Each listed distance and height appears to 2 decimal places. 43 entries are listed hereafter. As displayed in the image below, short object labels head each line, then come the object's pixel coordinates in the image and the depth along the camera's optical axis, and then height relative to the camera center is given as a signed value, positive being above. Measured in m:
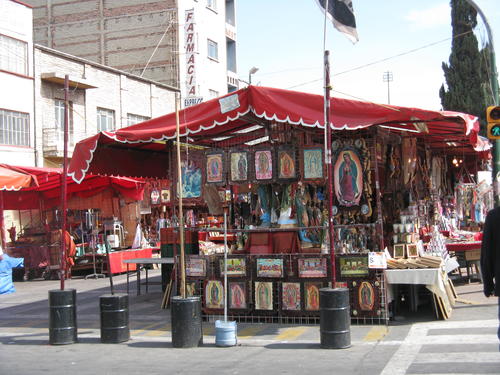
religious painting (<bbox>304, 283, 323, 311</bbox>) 10.88 -1.18
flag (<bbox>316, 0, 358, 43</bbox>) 10.09 +3.34
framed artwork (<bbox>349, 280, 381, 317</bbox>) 10.60 -1.21
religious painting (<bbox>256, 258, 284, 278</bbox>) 11.12 -0.67
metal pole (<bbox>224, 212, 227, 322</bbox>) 10.11 -0.51
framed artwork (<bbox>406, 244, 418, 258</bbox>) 11.81 -0.50
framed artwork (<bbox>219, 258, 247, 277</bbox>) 11.38 -0.67
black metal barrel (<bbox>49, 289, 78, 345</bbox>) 10.06 -1.30
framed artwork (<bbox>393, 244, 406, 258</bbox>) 11.82 -0.50
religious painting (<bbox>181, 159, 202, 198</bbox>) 12.28 +1.00
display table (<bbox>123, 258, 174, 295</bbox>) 13.61 -0.62
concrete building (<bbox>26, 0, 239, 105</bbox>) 40.31 +12.91
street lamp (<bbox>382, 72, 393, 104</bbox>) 84.43 +19.73
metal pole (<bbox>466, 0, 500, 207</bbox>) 13.53 +2.61
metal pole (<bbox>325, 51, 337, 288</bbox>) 9.30 +1.41
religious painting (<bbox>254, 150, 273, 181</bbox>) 11.35 +1.15
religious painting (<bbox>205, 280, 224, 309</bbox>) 11.52 -1.16
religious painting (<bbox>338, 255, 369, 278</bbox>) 10.61 -0.67
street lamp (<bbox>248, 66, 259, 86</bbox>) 15.85 +3.97
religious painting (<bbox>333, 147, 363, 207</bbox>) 11.18 +0.86
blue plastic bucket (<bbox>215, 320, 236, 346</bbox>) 9.45 -1.54
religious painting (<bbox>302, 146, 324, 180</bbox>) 11.02 +1.11
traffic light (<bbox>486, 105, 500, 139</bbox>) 12.09 +1.88
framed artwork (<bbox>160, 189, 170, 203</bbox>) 22.05 +1.30
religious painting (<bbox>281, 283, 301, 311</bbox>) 11.01 -1.20
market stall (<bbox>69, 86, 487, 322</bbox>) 10.63 +0.79
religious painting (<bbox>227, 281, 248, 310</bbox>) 11.32 -1.17
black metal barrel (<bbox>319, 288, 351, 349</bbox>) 8.91 -1.31
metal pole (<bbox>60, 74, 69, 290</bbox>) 10.61 +0.67
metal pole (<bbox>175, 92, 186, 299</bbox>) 9.53 +0.20
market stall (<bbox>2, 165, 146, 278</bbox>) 21.67 +0.65
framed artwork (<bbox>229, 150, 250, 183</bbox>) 11.60 +1.17
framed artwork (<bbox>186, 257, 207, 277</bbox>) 11.83 -0.67
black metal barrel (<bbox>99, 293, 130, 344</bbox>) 9.93 -1.30
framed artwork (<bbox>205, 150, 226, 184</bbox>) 11.87 +1.19
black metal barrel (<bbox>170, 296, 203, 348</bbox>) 9.38 -1.32
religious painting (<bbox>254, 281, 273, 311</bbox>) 11.19 -1.17
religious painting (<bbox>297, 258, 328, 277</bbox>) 10.86 -0.68
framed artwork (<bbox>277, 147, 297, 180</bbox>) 11.23 +1.13
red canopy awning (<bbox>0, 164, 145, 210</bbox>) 20.48 +1.60
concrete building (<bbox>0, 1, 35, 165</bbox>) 28.19 +6.85
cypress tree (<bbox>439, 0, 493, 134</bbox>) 39.28 +9.58
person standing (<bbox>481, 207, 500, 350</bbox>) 5.90 -0.27
